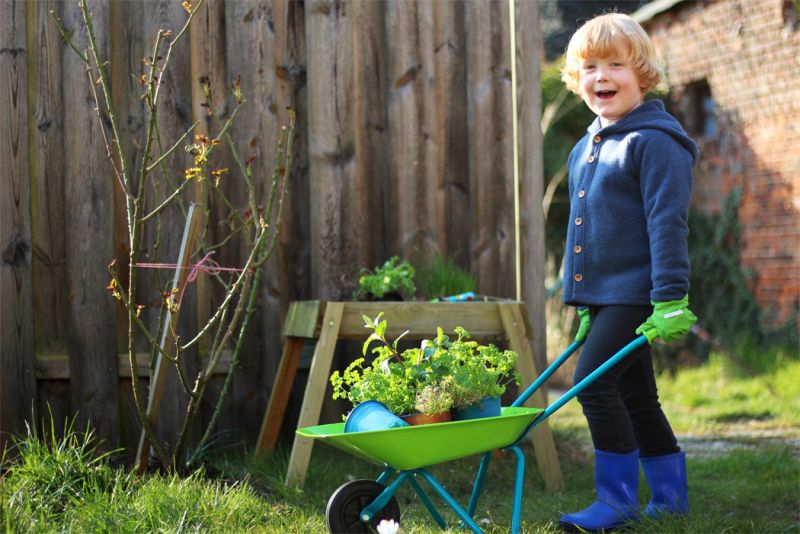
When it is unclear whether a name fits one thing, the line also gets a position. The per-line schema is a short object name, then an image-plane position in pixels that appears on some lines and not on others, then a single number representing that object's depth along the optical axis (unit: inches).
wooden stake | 145.3
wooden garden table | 149.0
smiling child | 123.5
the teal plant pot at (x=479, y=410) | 109.1
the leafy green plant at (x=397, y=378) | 108.9
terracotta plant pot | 108.0
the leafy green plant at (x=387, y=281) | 158.9
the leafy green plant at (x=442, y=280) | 168.7
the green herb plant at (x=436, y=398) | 106.9
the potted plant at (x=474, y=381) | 108.2
